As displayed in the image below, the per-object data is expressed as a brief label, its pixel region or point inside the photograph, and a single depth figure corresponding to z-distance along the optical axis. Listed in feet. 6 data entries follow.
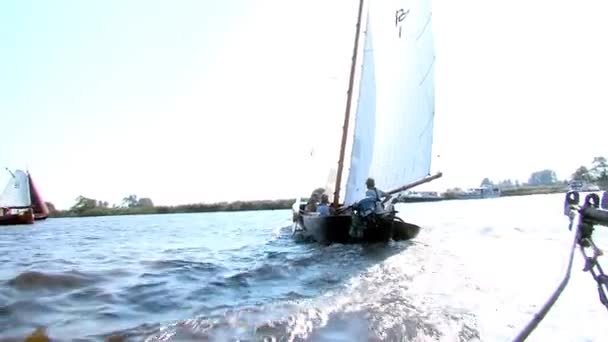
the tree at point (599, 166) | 199.62
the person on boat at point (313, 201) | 65.05
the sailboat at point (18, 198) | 167.73
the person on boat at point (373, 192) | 47.62
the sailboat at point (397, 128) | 52.08
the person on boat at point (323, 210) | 53.16
